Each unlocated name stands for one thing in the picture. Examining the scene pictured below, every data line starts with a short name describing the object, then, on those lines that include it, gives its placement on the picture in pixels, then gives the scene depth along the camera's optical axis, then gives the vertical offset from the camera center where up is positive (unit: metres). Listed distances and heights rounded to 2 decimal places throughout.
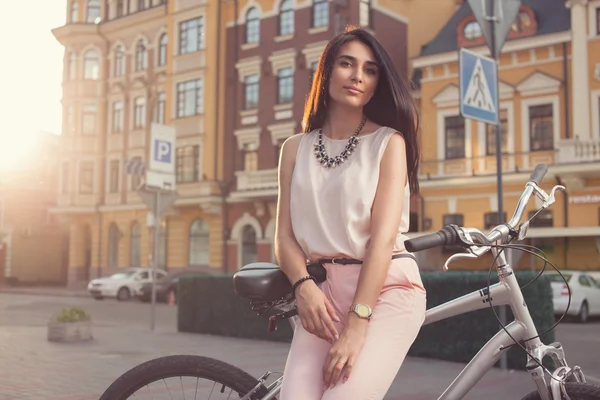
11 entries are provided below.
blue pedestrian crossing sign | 8.27 +1.82
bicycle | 2.64 -0.27
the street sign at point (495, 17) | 8.42 +2.56
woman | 2.49 +0.10
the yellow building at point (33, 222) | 51.25 +2.21
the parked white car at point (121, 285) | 31.45 -1.12
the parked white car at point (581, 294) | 18.30 -0.81
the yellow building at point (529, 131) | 26.39 +4.54
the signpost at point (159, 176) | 14.81 +1.51
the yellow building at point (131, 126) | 37.44 +6.72
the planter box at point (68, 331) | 12.45 -1.18
